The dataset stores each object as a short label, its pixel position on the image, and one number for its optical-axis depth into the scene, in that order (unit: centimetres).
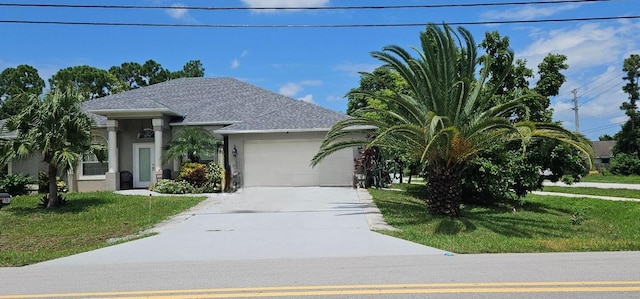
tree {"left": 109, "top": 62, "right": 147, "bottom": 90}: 5012
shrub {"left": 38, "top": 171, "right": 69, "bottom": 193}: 2114
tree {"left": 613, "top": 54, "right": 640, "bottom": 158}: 5025
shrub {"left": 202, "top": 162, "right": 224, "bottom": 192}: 2061
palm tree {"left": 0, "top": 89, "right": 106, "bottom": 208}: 1581
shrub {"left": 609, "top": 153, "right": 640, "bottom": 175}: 4772
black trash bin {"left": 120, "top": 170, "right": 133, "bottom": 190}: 2280
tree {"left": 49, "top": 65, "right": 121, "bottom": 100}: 4643
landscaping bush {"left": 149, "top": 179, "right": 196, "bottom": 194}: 1991
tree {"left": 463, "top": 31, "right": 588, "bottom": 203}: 1806
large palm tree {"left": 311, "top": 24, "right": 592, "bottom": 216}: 1328
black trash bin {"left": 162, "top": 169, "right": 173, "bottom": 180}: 2226
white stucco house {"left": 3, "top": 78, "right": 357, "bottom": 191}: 2192
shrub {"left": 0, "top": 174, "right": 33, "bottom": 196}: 2039
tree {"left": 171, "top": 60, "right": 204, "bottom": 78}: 5059
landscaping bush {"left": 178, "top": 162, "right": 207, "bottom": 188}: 2072
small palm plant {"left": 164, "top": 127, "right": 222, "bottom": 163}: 2086
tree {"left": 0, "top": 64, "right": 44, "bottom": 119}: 4588
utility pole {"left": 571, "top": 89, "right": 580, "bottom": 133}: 5825
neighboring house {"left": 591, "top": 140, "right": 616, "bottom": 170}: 7200
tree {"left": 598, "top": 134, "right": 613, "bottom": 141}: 8893
